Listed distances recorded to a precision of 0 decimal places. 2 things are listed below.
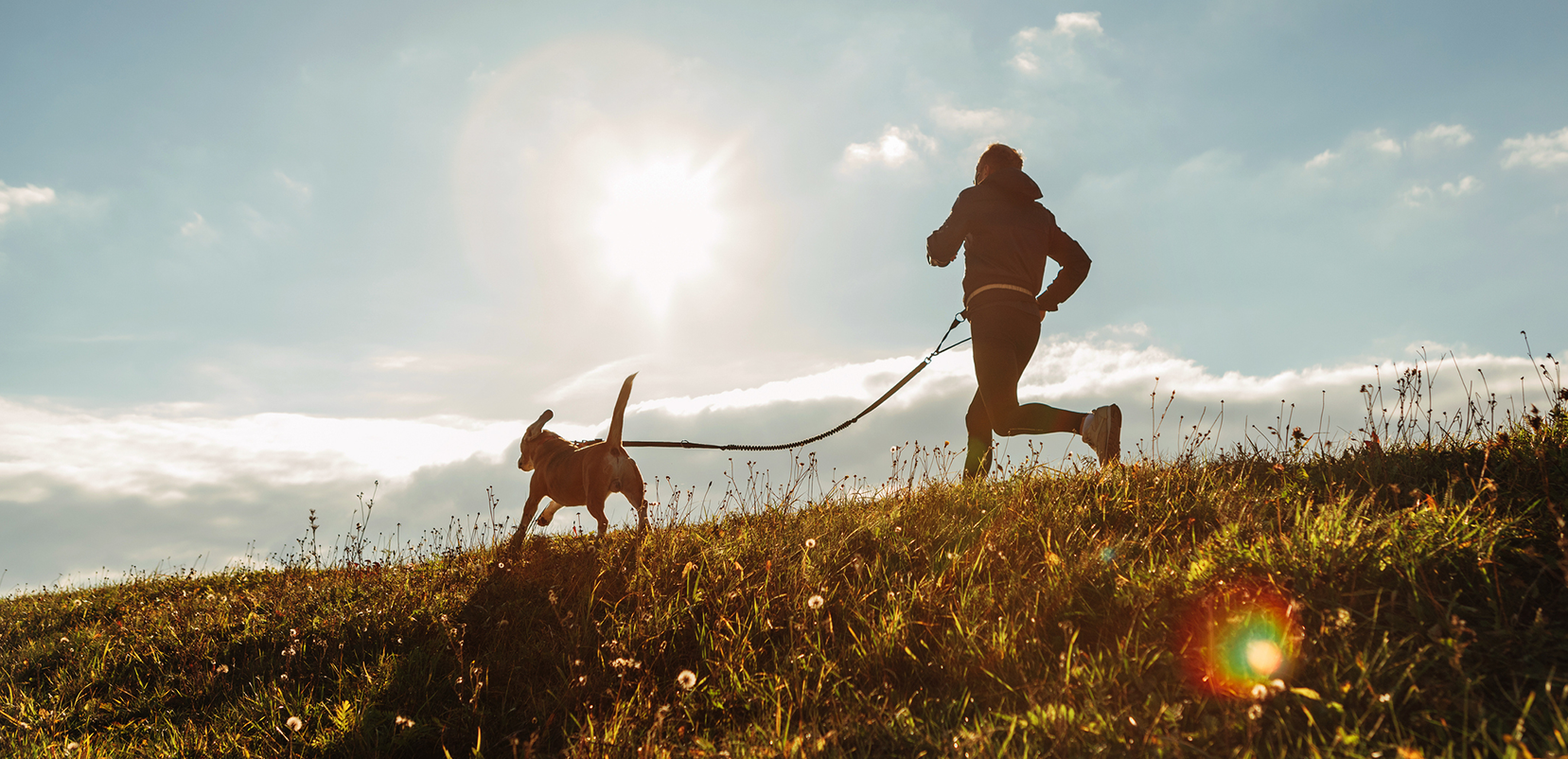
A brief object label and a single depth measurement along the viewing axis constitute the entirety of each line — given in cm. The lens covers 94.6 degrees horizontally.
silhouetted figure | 542
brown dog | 542
